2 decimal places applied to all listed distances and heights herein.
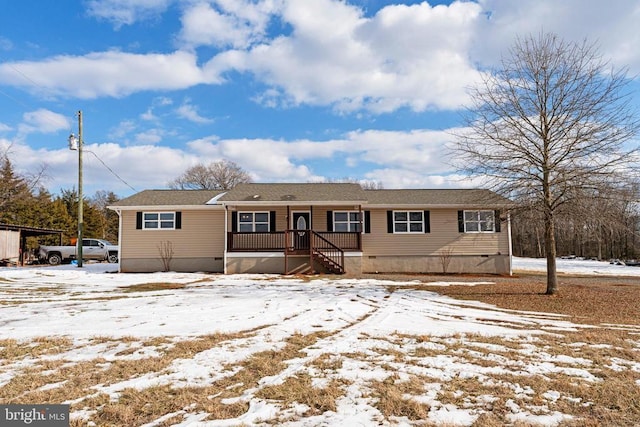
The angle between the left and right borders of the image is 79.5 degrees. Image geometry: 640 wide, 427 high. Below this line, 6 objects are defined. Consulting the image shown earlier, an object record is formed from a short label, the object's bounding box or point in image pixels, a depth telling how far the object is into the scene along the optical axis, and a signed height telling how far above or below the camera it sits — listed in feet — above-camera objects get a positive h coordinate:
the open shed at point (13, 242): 71.77 +0.28
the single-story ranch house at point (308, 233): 56.70 +0.81
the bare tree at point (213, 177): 145.89 +24.36
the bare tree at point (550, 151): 31.71 +7.17
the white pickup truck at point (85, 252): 78.74 -2.06
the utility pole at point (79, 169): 63.46 +12.41
